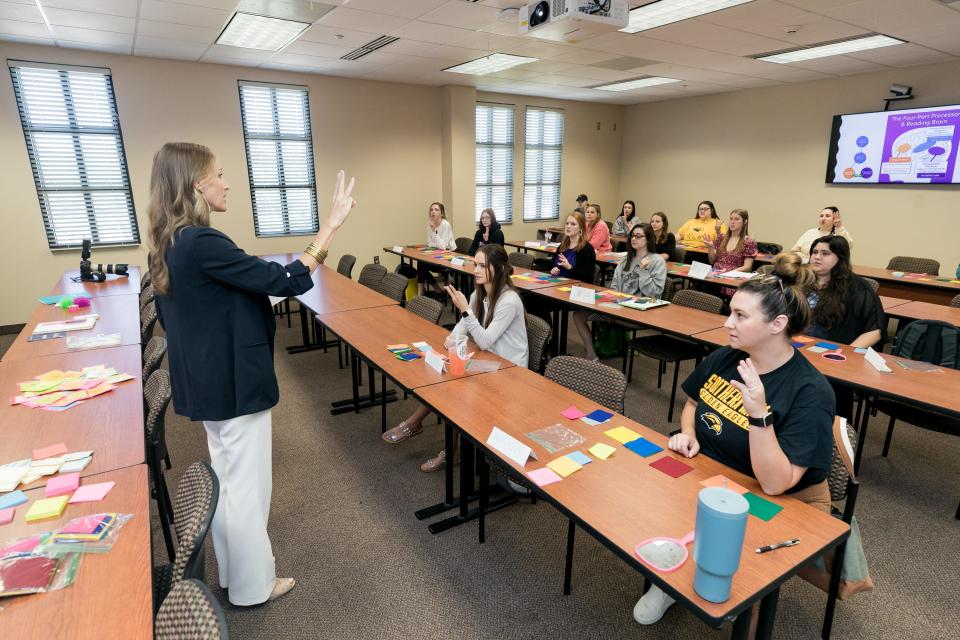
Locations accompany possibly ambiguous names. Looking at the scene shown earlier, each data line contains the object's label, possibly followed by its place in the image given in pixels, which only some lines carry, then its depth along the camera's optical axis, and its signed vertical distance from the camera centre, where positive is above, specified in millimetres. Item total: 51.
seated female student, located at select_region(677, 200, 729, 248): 7059 -656
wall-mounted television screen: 6230 +379
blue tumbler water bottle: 1108 -763
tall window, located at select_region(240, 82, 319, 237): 6918 +313
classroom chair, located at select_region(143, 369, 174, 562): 2156 -1038
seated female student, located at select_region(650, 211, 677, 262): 6723 -746
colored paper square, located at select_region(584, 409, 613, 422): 2146 -952
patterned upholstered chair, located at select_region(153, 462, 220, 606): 1344 -882
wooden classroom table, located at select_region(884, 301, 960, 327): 3836 -994
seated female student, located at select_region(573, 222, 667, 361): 4715 -791
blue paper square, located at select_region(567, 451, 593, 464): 1825 -953
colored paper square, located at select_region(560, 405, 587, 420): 2164 -952
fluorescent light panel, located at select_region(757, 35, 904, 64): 5188 +1324
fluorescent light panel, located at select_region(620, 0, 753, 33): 4117 +1335
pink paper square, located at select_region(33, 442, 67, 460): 1848 -938
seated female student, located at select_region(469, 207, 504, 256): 7000 -656
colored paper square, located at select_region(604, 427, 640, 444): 1978 -955
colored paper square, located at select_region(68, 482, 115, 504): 1599 -941
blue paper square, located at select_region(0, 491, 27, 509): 1570 -939
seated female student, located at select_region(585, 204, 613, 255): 7012 -696
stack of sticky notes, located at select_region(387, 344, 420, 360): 2941 -963
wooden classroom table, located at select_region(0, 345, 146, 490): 1865 -949
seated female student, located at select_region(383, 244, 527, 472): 2963 -769
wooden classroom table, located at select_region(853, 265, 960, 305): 4938 -1034
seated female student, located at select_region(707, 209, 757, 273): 5785 -767
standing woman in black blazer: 1677 -477
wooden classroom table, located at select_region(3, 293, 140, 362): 3070 -971
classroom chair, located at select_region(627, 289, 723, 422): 3907 -1271
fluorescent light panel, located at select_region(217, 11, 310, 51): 4645 +1367
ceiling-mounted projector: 3537 +1091
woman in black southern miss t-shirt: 1536 -711
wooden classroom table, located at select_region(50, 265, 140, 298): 4702 -966
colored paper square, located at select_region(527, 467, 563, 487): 1704 -955
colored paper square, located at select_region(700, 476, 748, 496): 1636 -942
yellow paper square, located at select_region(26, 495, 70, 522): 1510 -934
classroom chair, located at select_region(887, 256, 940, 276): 5618 -932
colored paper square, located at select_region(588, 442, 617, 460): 1859 -951
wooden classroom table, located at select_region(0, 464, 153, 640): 1131 -943
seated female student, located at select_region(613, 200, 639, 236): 8781 -675
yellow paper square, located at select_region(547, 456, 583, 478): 1752 -950
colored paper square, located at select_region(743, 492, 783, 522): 1518 -948
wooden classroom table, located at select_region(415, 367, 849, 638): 1269 -955
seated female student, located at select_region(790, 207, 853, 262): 5898 -535
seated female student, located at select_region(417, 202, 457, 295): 7074 -762
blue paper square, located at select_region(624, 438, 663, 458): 1884 -954
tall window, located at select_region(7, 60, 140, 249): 5645 +324
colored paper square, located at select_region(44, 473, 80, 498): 1629 -936
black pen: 1356 -932
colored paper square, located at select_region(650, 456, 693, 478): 1748 -952
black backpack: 2949 -929
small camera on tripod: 5133 -867
